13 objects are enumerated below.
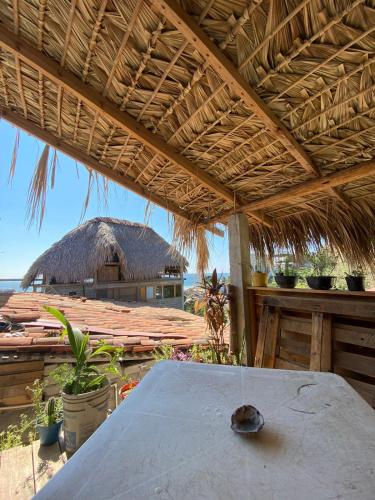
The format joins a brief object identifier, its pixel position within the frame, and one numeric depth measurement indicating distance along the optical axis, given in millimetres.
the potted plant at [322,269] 2041
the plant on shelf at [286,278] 2277
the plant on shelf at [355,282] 1888
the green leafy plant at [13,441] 1524
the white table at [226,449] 413
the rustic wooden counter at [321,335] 1713
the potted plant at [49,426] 1417
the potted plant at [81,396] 1253
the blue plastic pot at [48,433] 1414
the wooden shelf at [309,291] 1773
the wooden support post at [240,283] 2580
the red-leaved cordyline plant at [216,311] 2645
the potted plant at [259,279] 2557
